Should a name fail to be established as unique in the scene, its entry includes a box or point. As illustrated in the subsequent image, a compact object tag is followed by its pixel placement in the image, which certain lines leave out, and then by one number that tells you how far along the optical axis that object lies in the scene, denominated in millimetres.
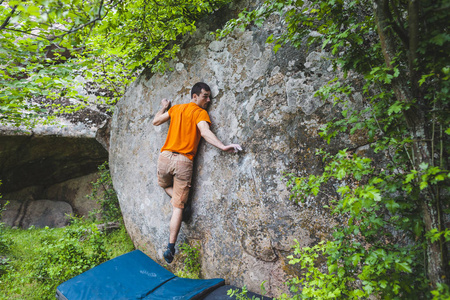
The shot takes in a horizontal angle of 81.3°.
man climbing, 3193
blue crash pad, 2625
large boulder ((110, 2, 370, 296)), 2484
